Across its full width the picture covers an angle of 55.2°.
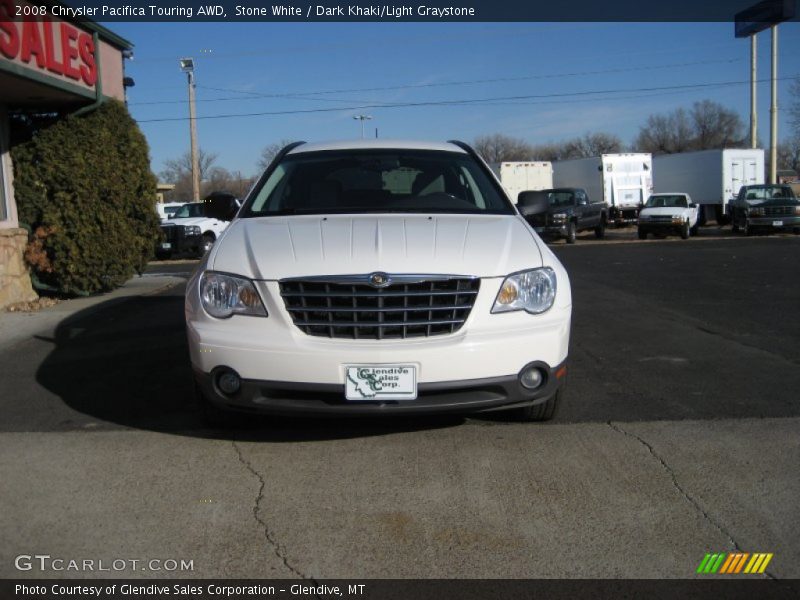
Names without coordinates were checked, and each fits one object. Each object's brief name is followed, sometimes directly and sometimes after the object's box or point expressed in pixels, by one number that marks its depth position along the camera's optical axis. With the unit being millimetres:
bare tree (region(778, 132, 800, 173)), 95562
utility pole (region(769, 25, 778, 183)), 32969
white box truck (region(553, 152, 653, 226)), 33625
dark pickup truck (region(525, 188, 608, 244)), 25359
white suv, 3809
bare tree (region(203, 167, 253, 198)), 76906
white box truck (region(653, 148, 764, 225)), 33125
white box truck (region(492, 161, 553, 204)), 34719
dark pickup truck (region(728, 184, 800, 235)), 25494
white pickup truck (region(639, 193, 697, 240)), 26109
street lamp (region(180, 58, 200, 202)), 32469
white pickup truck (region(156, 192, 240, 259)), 20797
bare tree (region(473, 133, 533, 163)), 87338
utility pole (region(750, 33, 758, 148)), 32947
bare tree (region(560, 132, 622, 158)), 89062
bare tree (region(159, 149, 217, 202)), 75688
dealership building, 8516
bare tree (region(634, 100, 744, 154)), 84312
